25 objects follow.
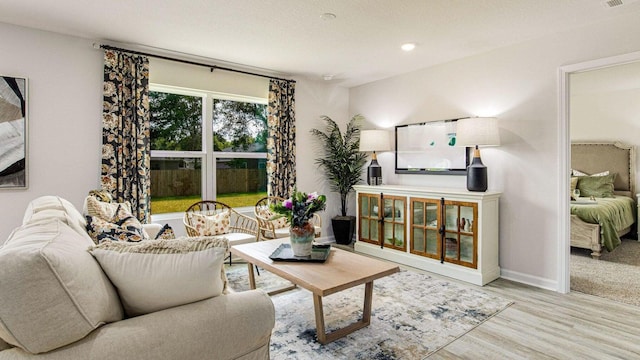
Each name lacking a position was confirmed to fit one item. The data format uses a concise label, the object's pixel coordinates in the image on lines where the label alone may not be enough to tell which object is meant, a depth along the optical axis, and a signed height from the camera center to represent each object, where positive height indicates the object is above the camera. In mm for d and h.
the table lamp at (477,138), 3643 +398
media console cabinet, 3646 -606
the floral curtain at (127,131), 3598 +512
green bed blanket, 4535 -550
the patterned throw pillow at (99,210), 2534 -221
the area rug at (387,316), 2348 -1121
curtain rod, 3593 +1376
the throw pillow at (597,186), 5836 -177
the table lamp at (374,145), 4898 +449
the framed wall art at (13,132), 3156 +435
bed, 4539 -398
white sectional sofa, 1012 -474
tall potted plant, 5332 +207
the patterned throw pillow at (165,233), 2352 -366
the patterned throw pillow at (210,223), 3894 -502
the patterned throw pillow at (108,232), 2094 -320
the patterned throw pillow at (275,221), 4328 -522
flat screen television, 4262 +344
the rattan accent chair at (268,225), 4055 -567
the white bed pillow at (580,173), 6117 +47
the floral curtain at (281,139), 4836 +539
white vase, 2730 -469
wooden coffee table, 2254 -659
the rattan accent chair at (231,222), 3775 -530
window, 4180 +389
